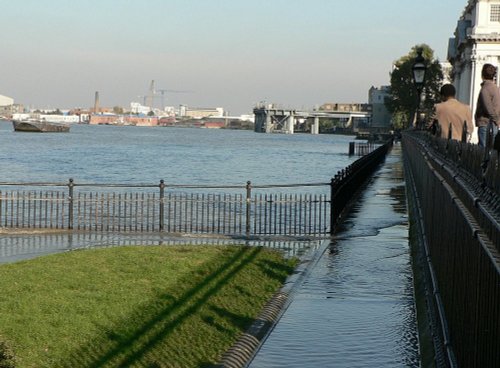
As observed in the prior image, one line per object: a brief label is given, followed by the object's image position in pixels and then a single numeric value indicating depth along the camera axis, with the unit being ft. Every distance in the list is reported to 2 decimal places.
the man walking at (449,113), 49.08
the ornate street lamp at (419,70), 97.30
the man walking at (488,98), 39.88
